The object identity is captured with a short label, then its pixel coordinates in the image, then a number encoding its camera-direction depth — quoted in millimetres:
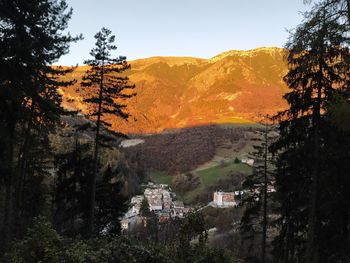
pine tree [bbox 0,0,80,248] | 18047
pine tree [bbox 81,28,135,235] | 26953
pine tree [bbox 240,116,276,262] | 27250
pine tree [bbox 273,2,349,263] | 17969
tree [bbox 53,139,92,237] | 32250
